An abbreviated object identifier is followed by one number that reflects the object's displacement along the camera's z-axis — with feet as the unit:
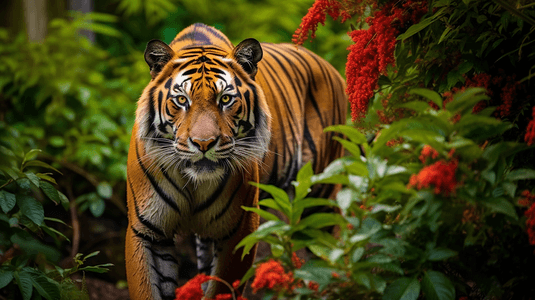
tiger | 31.41
